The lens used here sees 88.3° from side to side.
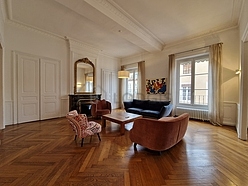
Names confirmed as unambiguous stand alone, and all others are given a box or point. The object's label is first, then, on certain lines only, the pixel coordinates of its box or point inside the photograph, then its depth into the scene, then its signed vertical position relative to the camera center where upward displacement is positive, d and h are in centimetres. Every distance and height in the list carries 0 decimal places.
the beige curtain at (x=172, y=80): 591 +56
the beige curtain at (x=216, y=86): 459 +23
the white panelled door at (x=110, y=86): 763 +35
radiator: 506 -86
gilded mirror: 615 +80
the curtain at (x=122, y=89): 854 +20
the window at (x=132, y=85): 805 +46
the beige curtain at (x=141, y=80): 723 +69
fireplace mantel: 591 -47
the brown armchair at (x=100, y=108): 534 -73
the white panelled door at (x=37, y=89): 466 +12
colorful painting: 638 +32
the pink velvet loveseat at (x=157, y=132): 238 -79
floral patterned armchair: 288 -81
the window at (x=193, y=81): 525 +49
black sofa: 481 -68
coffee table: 365 -79
